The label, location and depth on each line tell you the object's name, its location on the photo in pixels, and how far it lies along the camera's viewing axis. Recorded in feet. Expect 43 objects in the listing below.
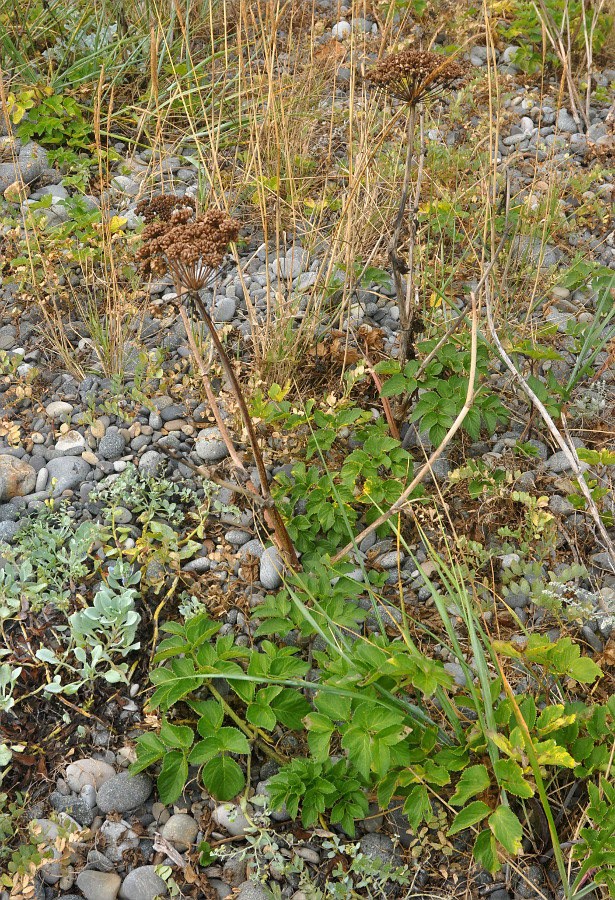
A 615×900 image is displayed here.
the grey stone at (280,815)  5.59
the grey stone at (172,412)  8.16
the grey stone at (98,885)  5.16
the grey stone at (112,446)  7.75
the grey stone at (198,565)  6.99
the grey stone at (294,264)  8.94
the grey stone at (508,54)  13.26
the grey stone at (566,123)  12.38
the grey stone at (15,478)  7.29
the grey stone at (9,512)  7.16
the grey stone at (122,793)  5.56
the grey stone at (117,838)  5.40
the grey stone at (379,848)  5.39
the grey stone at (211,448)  7.79
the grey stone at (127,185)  10.50
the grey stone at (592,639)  6.44
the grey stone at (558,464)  7.81
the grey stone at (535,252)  9.60
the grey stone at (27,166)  10.50
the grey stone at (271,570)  6.81
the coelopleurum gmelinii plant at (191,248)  4.98
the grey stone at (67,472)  7.45
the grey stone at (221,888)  5.28
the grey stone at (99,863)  5.32
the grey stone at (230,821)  5.50
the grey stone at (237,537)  7.24
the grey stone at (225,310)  9.21
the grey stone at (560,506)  7.43
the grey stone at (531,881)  5.19
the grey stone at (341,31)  12.51
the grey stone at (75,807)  5.53
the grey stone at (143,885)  5.20
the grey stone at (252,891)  5.14
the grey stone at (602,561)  7.01
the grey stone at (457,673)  6.31
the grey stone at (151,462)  7.55
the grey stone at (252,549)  7.08
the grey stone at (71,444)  7.80
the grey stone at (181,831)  5.45
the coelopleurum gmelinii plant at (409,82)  6.25
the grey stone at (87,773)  5.67
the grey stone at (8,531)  6.97
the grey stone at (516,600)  6.84
